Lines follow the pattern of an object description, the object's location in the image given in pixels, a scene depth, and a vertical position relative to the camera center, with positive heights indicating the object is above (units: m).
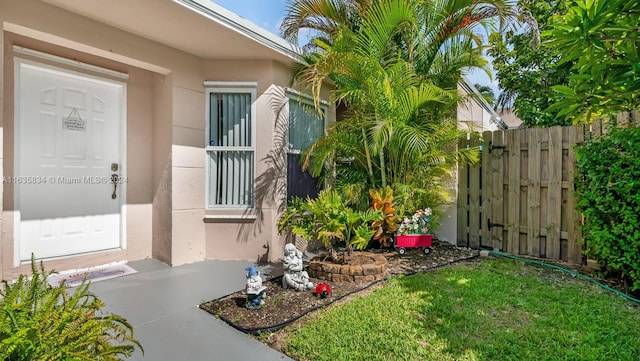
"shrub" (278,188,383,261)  3.78 -0.51
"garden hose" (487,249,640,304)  3.38 -1.09
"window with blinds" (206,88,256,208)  4.85 +0.42
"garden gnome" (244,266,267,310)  3.06 -1.03
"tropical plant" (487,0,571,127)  9.05 +3.32
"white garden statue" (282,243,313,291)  3.52 -1.00
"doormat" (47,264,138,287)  3.78 -1.17
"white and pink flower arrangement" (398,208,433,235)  4.75 -0.62
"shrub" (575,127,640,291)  3.39 -0.19
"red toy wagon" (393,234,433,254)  4.74 -0.86
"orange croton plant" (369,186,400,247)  4.66 -0.43
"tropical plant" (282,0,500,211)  4.21 +1.33
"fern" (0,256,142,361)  1.33 -0.65
